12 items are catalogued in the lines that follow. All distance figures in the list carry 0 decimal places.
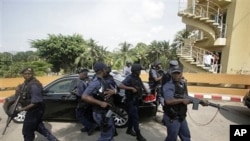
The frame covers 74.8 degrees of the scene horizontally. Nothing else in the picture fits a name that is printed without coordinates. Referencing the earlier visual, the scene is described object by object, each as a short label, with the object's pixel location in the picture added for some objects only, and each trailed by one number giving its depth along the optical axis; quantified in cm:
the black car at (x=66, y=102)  398
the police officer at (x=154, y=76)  442
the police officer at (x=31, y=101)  282
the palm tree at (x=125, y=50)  3884
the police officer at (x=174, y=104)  246
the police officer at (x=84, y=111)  366
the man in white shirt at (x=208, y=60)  913
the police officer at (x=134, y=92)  339
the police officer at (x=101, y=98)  243
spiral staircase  954
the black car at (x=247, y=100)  458
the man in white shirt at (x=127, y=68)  618
